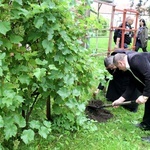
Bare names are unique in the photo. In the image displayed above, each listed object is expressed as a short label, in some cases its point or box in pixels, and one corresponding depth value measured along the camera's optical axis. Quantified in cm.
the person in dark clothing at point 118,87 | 528
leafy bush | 226
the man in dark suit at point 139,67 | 386
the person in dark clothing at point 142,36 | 1102
